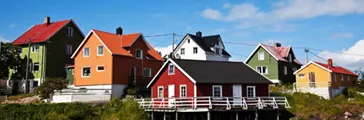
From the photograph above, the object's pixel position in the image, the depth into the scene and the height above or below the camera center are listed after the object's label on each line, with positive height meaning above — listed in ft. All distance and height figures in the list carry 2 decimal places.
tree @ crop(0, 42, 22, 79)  162.20 +9.41
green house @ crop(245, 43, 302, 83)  176.76 +8.47
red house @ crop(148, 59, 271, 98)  110.01 +0.47
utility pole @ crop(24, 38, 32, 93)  160.44 +1.51
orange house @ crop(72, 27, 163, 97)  142.20 +7.06
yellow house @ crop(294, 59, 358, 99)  144.21 +0.91
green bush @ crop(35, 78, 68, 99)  125.90 -1.43
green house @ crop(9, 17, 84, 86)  167.32 +14.16
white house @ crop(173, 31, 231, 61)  193.67 +15.94
